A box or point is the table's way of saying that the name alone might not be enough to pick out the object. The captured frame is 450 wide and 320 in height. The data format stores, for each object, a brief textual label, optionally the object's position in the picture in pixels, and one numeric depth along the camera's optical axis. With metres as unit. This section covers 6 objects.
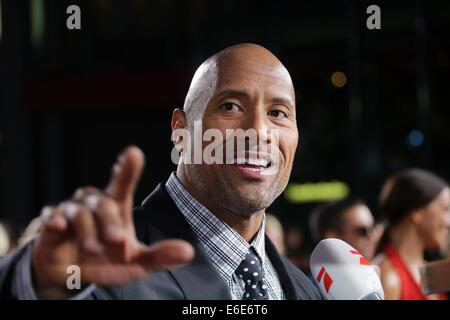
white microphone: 1.45
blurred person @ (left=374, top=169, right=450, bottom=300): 2.27
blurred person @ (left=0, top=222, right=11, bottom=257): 2.37
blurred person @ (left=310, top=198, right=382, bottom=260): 2.80
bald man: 1.42
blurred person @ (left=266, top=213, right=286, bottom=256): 2.11
